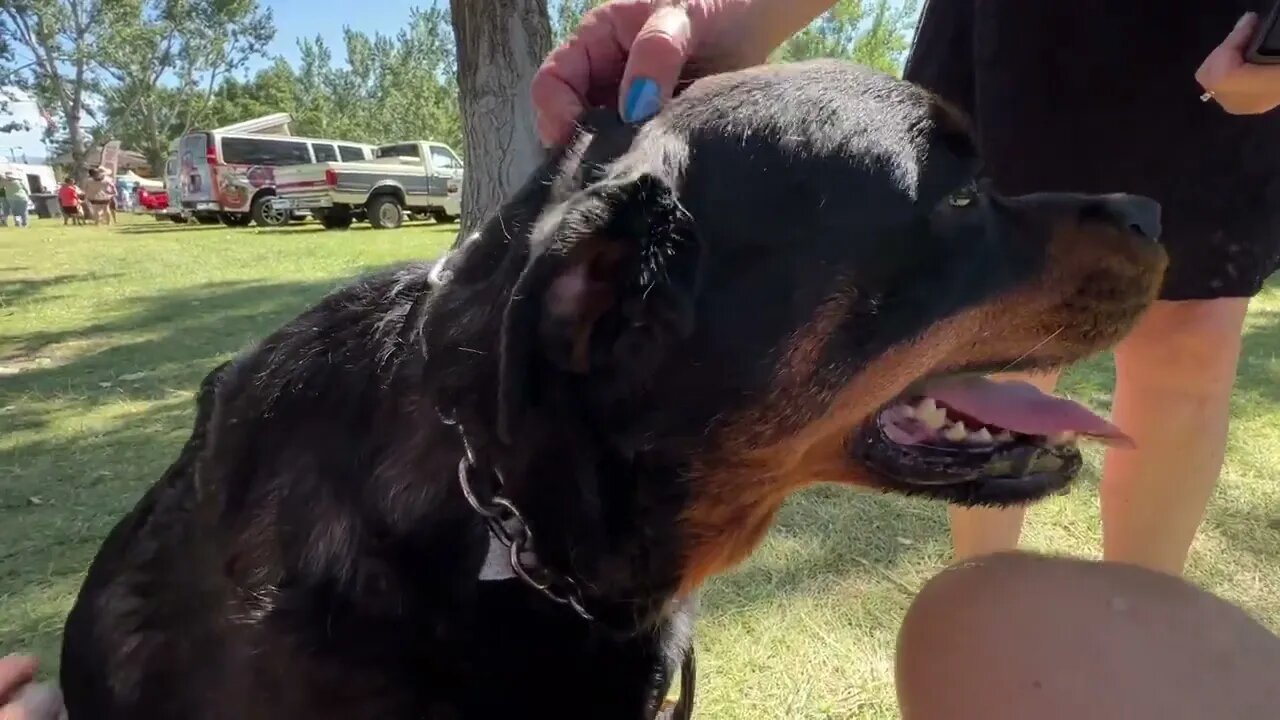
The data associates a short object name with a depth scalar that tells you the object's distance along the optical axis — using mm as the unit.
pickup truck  25336
